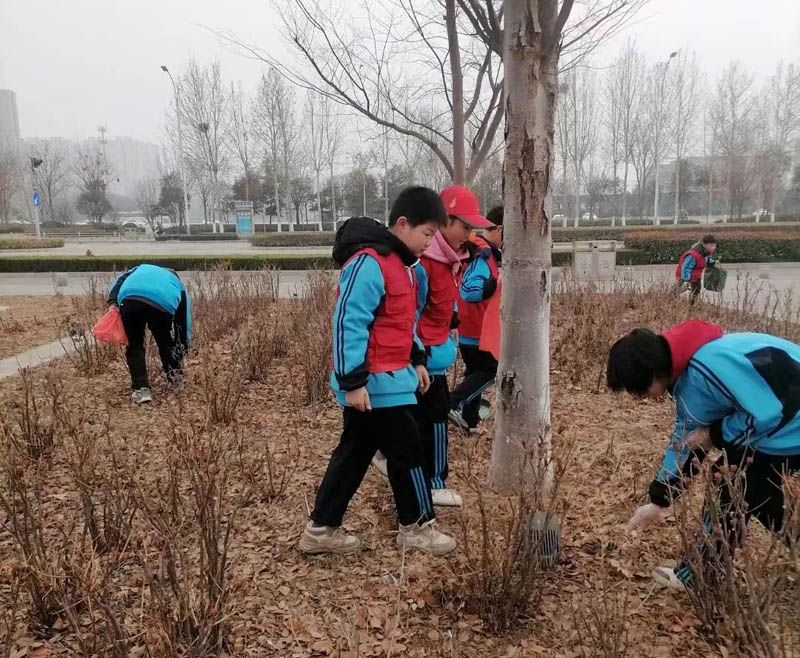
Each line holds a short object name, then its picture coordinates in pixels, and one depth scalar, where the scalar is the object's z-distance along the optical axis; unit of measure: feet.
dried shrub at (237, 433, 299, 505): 9.28
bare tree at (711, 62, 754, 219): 120.06
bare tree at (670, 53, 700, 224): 116.57
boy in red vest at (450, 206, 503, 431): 11.45
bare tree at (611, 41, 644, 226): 116.26
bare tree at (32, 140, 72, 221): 153.88
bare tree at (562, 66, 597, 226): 120.98
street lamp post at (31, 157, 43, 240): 88.74
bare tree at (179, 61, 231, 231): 114.21
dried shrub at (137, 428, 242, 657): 5.43
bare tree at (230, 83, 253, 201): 121.70
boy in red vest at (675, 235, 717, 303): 25.80
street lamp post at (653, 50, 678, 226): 115.77
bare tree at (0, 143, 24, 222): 133.12
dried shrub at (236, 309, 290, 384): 15.76
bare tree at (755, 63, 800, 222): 117.08
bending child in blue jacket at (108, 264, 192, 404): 13.41
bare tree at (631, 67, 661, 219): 118.01
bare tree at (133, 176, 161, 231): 148.15
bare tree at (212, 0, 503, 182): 18.06
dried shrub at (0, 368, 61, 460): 10.13
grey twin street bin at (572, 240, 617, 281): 43.01
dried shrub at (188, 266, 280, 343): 20.68
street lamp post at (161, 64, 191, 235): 113.19
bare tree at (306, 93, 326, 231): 125.18
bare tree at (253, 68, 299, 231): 113.66
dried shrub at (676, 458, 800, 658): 4.65
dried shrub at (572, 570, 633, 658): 5.27
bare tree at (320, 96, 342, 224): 126.62
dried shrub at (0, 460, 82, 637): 6.17
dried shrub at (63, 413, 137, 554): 7.14
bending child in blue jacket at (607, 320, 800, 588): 5.67
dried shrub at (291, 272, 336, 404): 13.92
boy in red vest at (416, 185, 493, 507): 9.10
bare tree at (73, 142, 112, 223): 152.87
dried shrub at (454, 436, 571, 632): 6.23
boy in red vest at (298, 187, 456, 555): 6.98
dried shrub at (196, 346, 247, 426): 11.78
